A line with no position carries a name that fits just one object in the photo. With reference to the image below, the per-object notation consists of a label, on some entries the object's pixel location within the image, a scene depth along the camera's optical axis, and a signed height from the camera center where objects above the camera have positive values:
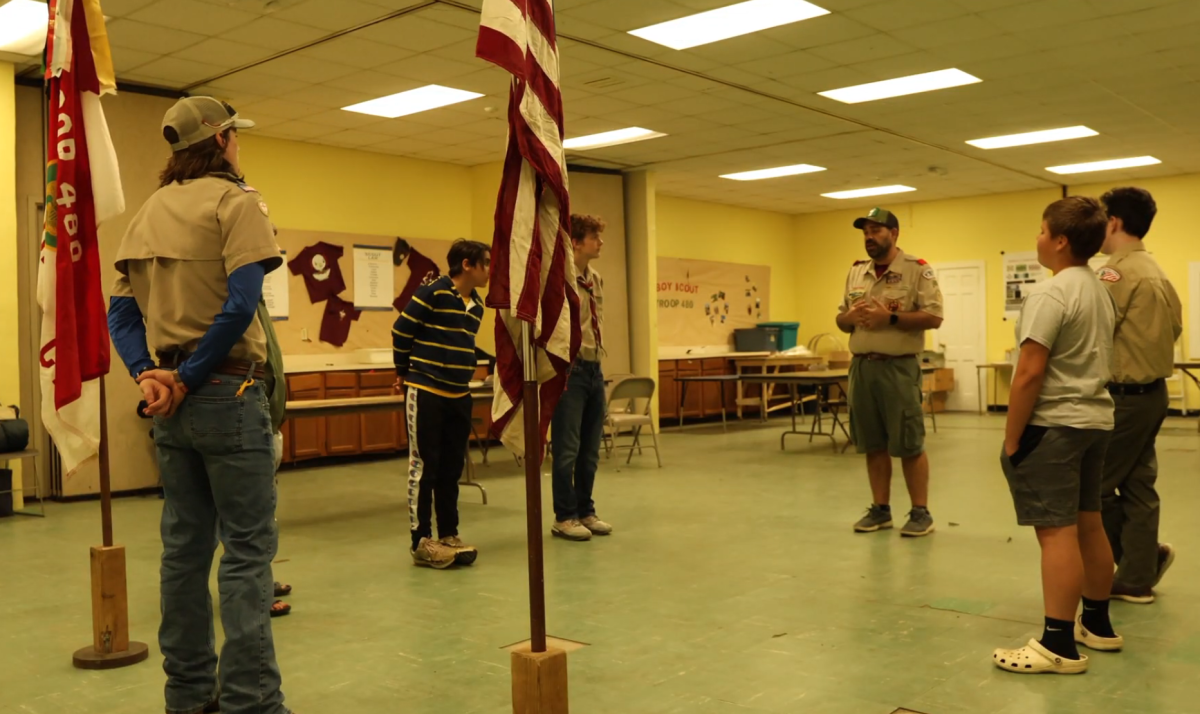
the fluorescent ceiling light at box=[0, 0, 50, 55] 6.24 +2.07
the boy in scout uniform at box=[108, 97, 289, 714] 2.49 -0.10
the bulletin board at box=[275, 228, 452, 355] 10.09 +0.33
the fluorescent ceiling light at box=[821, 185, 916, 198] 14.35 +1.97
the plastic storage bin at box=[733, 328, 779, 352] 15.03 -0.10
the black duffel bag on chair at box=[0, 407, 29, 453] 6.68 -0.53
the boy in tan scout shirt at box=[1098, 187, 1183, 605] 3.82 -0.17
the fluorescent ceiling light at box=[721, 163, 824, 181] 12.57 +2.01
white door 15.00 -0.01
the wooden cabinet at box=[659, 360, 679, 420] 13.29 -0.74
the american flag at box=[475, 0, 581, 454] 2.28 +0.29
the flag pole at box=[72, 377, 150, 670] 3.43 -0.89
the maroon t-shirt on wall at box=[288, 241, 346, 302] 10.16 +0.75
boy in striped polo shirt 4.85 -0.20
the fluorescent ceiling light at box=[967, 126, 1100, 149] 10.57 +1.99
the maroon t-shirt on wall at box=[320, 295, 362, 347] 10.48 +0.24
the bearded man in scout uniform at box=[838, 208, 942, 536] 5.25 -0.12
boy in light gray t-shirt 3.12 -0.26
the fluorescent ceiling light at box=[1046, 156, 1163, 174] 12.30 +1.95
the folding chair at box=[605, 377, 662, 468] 8.88 -0.55
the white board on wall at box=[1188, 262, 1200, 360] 13.33 +0.14
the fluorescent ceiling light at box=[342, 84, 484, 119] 8.41 +2.02
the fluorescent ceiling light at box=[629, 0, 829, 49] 6.47 +2.04
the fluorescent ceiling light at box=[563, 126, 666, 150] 10.24 +2.01
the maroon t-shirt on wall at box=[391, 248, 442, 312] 11.11 +0.75
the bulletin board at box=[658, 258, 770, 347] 14.46 +0.50
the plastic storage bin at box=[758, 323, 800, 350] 15.10 -0.01
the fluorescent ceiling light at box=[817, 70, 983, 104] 8.27 +2.02
